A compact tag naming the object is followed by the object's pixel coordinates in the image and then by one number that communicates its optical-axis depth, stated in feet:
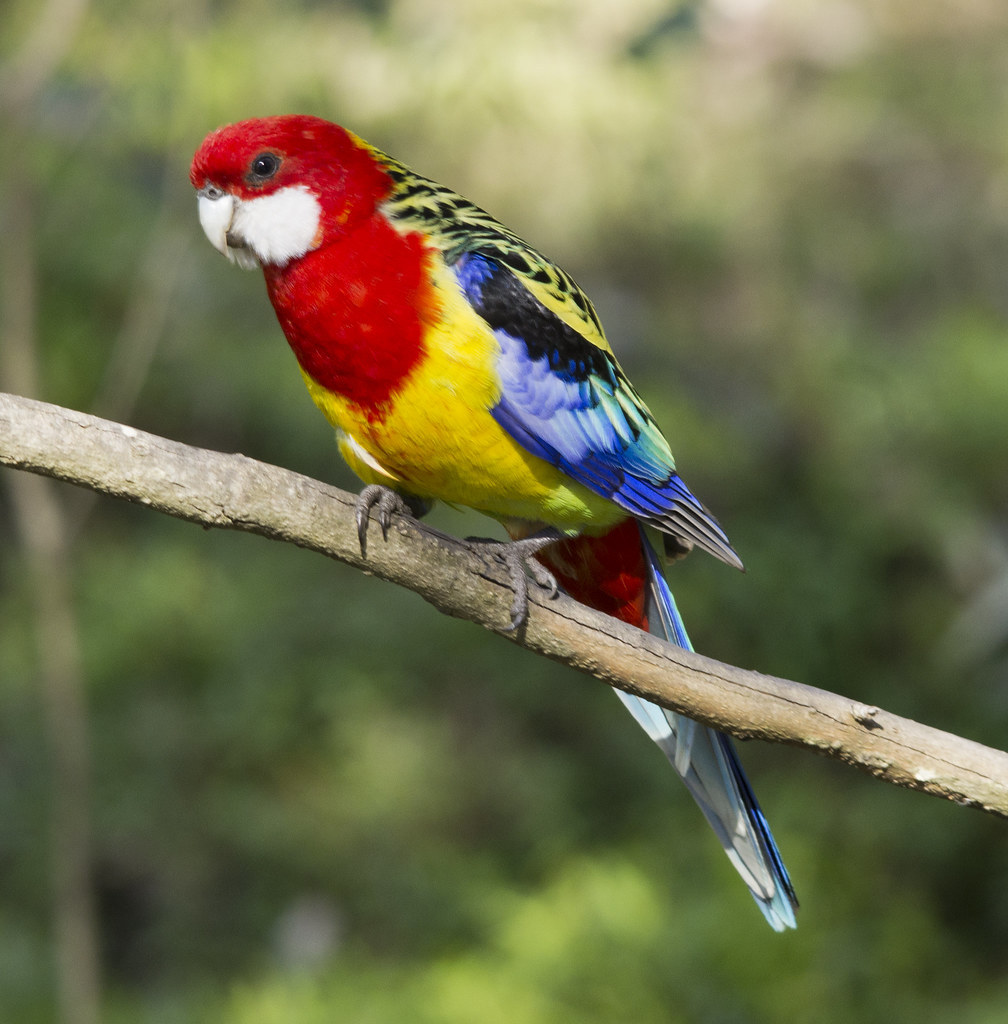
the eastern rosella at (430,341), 12.77
